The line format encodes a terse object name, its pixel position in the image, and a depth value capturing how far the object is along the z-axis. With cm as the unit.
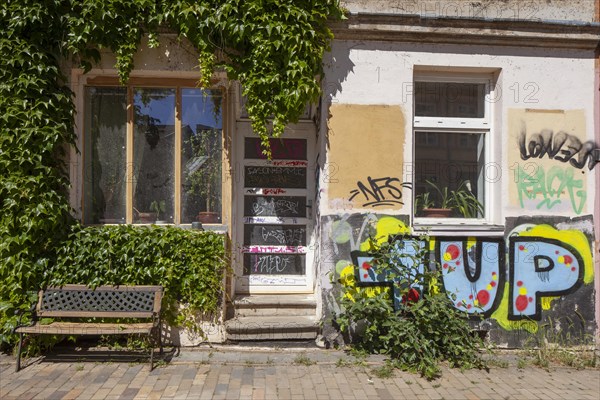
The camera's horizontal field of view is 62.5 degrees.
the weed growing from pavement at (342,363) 549
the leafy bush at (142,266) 561
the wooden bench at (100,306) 540
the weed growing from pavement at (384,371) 518
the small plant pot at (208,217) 622
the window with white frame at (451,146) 632
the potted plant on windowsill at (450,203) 634
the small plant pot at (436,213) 633
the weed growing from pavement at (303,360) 552
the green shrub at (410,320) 539
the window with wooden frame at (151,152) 616
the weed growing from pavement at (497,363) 559
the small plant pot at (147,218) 616
